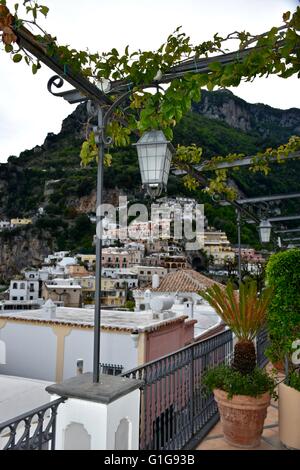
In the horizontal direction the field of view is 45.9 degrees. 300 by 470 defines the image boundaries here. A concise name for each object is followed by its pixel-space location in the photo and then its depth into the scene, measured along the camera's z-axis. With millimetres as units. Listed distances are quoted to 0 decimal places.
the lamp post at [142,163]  2689
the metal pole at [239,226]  7161
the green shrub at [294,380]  3410
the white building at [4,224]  90012
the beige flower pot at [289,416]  3373
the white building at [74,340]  10391
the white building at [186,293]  16320
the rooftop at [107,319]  10609
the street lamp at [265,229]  8219
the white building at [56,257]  77125
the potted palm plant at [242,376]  3480
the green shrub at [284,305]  3719
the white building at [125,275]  64125
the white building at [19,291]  58509
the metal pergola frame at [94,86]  2428
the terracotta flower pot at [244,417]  3463
